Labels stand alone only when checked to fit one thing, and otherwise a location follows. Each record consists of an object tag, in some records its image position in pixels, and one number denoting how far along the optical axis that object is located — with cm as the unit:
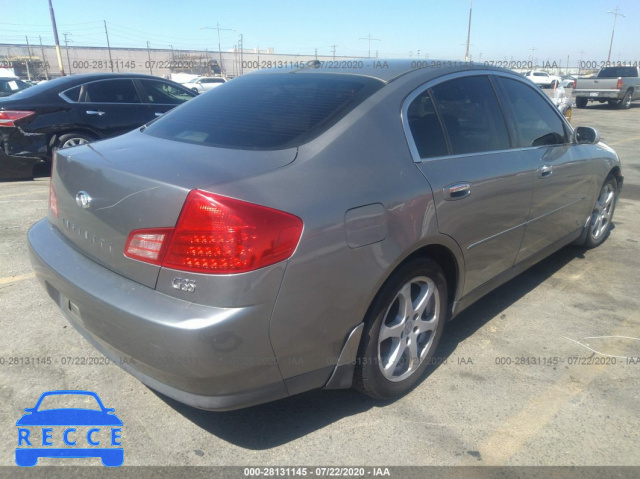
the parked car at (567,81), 4225
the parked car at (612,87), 2180
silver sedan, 188
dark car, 698
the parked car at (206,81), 3257
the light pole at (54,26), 2738
